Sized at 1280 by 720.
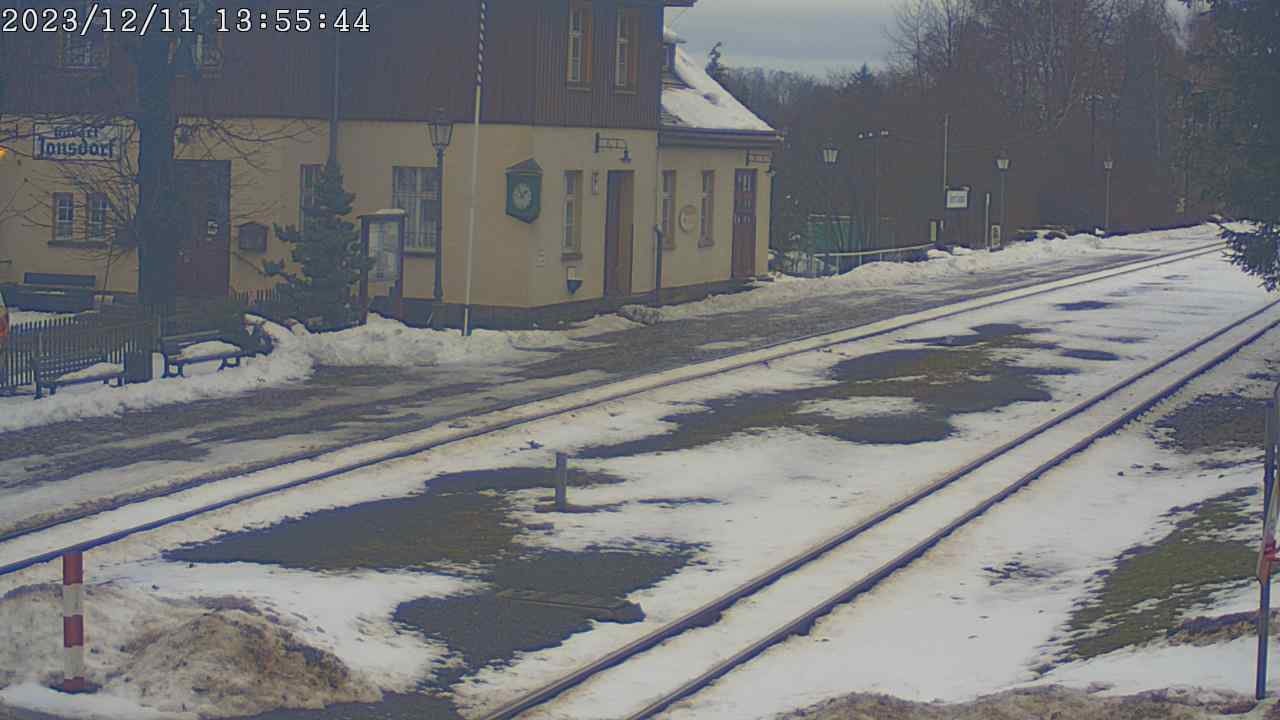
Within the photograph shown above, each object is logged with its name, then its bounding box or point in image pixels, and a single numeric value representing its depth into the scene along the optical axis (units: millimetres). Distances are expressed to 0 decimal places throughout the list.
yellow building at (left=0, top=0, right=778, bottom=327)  30547
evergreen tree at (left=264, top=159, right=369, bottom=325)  27672
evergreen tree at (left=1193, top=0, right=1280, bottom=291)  22672
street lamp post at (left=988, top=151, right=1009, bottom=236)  64938
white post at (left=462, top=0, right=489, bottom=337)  27844
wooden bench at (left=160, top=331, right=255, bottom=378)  22531
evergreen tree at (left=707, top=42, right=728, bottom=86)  86125
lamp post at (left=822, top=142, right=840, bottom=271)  55500
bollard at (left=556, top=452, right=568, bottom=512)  15227
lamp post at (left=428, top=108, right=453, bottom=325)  27922
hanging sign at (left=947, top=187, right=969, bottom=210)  57781
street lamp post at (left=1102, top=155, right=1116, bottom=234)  78250
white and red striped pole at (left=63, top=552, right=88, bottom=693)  9305
